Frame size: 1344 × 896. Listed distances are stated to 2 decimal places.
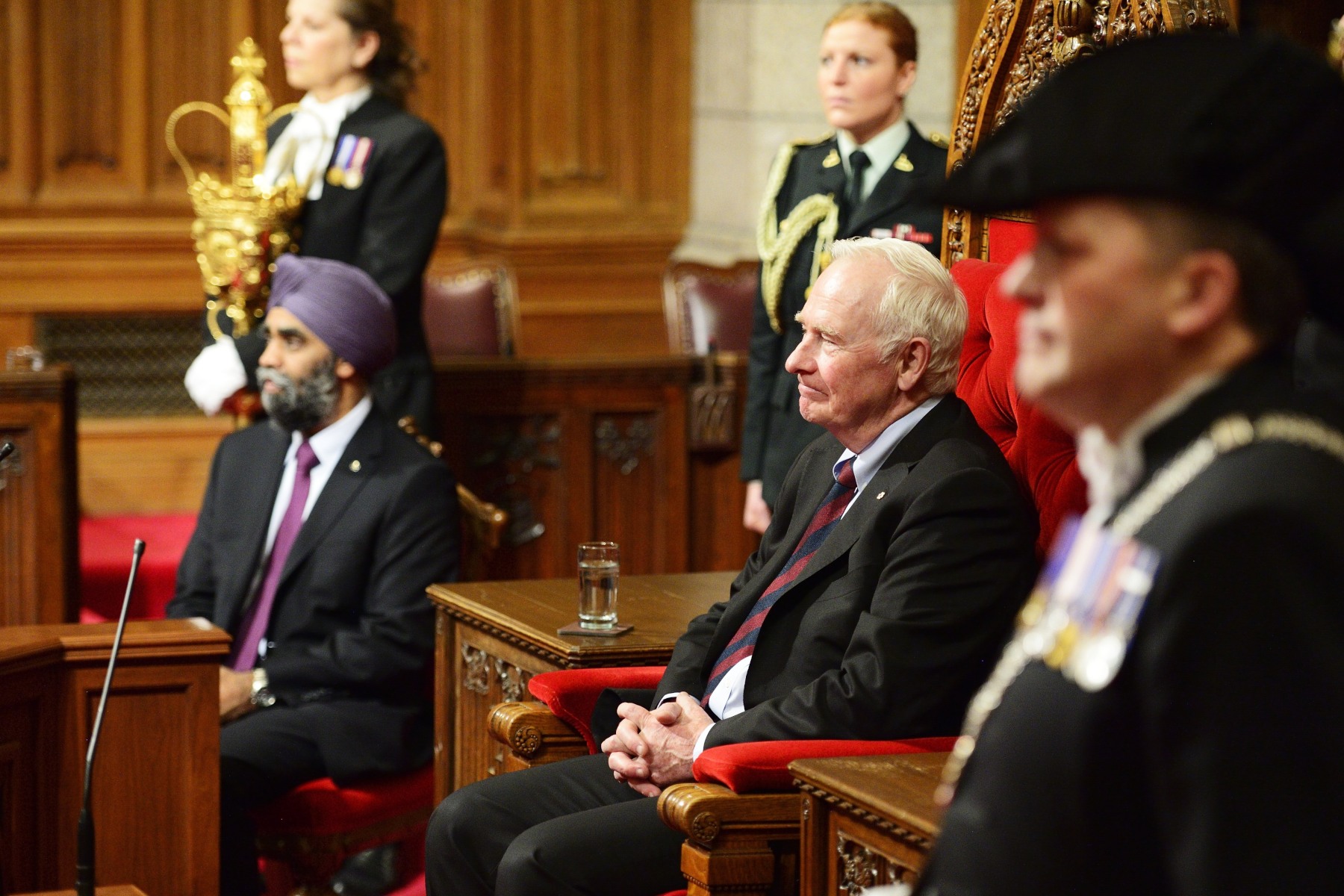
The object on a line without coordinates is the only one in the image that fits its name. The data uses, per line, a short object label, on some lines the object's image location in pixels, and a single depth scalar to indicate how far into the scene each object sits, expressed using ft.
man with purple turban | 21.53
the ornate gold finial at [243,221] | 28.32
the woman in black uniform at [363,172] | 28.55
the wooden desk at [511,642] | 18.52
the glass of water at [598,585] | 18.70
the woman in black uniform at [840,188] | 24.91
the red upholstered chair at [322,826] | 21.39
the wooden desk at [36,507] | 29.07
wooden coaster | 18.63
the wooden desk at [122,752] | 18.37
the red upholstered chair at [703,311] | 36.60
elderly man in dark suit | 14.87
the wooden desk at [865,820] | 12.12
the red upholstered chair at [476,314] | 35.53
